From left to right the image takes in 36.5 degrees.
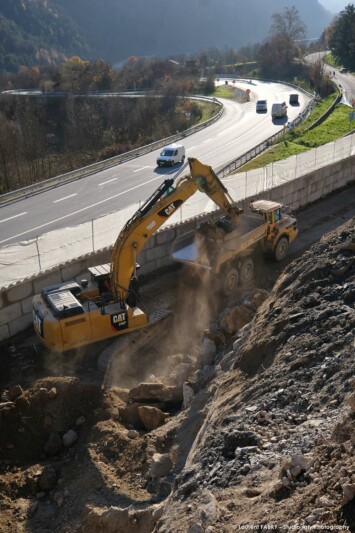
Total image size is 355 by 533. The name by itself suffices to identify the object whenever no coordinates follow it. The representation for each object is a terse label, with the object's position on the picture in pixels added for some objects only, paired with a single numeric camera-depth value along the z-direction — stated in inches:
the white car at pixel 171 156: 1537.9
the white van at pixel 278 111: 2233.0
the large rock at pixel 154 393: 464.4
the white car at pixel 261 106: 2445.9
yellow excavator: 501.7
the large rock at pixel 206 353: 507.2
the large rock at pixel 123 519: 310.5
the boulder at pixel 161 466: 361.4
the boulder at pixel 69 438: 432.5
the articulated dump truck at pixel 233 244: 649.0
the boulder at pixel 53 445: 427.8
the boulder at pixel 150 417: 433.7
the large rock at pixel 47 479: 387.9
